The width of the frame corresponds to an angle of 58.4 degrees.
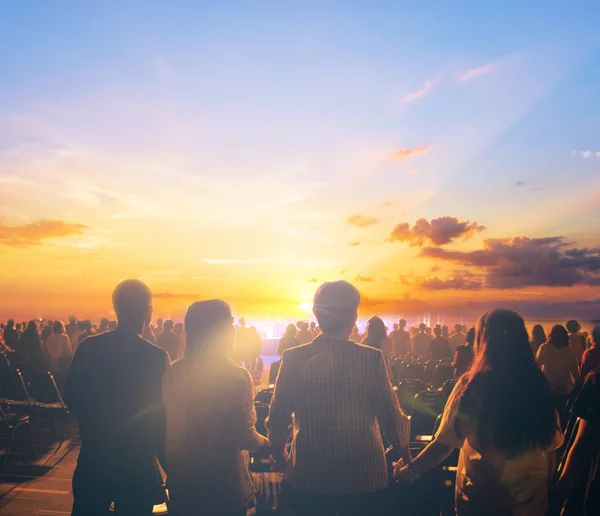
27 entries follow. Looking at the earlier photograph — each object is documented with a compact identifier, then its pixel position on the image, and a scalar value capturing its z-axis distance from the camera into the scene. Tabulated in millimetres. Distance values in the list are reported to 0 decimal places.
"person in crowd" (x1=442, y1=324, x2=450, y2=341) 13408
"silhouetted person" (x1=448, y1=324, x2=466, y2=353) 11148
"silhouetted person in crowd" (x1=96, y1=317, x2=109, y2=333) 13228
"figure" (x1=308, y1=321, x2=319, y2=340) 12780
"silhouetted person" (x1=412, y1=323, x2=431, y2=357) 12555
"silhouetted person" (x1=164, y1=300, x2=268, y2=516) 2559
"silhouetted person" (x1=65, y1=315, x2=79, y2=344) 13812
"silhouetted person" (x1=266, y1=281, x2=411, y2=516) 2410
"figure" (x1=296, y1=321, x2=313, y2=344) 11828
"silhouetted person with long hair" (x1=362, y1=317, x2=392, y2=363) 5715
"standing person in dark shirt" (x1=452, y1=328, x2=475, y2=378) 5910
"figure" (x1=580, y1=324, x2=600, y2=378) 5191
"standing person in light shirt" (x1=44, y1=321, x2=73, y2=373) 10625
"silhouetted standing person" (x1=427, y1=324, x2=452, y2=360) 11031
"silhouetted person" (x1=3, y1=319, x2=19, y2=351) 12680
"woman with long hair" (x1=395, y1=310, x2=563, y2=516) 2346
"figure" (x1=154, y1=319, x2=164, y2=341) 14016
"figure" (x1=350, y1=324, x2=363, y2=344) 12920
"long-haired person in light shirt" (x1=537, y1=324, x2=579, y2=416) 6880
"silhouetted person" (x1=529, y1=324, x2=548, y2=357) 8289
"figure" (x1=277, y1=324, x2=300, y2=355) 9430
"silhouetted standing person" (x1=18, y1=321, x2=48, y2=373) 10343
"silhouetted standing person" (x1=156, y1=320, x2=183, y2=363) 10047
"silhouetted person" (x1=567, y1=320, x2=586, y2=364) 9070
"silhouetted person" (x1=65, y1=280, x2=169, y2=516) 2717
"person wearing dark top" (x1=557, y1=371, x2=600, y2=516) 2684
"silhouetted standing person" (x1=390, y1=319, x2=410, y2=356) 12734
